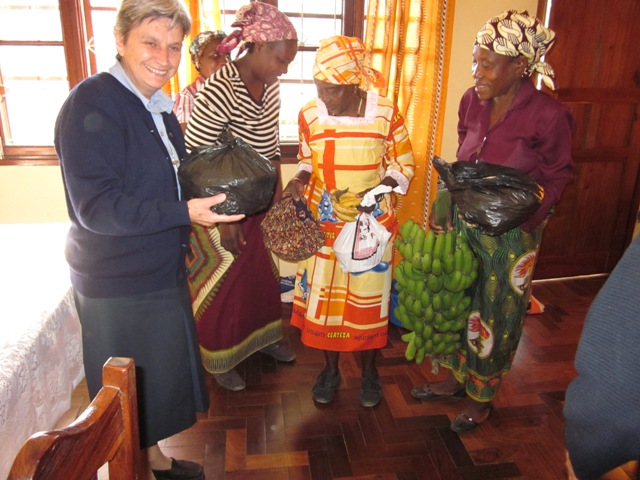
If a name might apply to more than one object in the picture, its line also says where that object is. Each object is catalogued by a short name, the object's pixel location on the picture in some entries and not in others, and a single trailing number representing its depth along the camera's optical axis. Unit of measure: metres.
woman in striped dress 2.13
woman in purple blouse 1.92
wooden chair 0.63
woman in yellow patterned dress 2.11
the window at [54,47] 3.22
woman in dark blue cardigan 1.32
